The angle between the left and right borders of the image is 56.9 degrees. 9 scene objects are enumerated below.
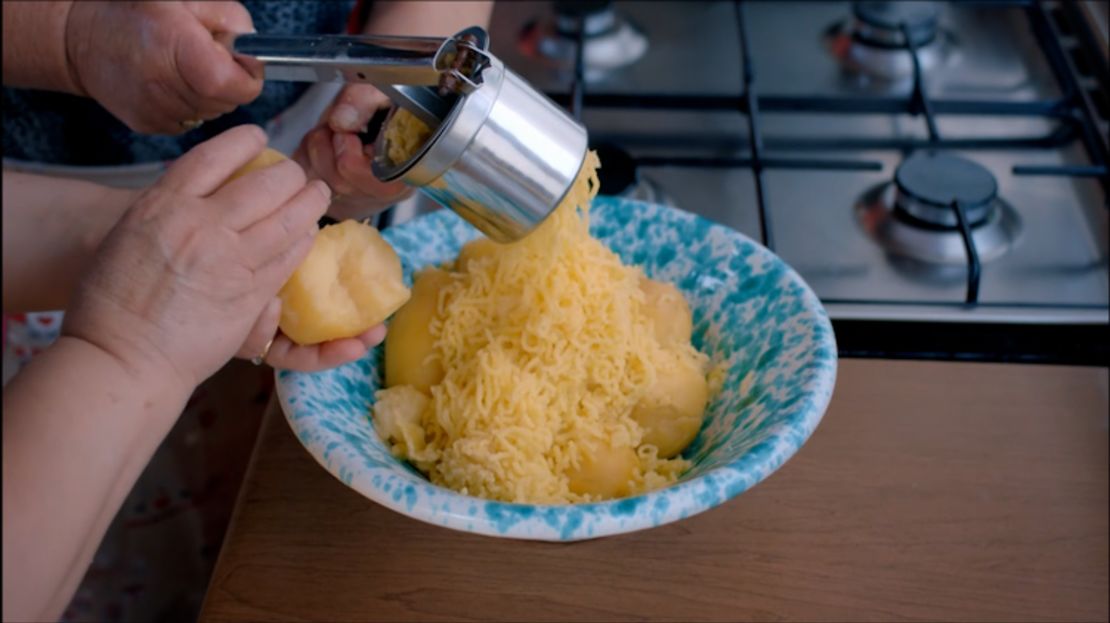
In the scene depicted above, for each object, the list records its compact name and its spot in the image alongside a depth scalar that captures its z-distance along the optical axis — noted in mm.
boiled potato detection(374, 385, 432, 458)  786
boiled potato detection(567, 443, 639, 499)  755
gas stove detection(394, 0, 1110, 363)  987
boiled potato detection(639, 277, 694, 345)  853
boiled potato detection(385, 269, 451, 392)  829
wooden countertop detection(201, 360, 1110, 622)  744
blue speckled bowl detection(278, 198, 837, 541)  651
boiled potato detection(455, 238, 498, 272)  873
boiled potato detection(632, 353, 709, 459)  796
